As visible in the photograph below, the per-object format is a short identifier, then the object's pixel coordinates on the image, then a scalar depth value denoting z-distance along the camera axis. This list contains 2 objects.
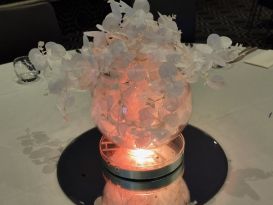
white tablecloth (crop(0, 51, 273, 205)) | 0.79
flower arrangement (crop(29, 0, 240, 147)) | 0.66
